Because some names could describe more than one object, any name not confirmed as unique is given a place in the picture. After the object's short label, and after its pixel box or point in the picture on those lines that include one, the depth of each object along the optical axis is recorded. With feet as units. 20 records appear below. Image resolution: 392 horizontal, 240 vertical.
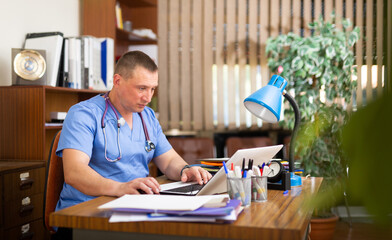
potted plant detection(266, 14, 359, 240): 12.53
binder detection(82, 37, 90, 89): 10.12
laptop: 4.95
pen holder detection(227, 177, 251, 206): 4.42
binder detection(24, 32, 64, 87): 9.46
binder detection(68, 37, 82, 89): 9.83
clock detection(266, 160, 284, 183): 5.64
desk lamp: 5.22
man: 5.79
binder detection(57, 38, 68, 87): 9.74
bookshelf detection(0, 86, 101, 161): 8.74
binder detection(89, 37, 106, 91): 10.41
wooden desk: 3.54
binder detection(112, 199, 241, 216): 3.60
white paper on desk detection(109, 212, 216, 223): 3.65
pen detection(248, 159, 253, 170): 4.88
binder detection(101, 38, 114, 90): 10.88
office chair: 6.12
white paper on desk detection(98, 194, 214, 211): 3.74
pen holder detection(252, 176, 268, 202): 4.78
